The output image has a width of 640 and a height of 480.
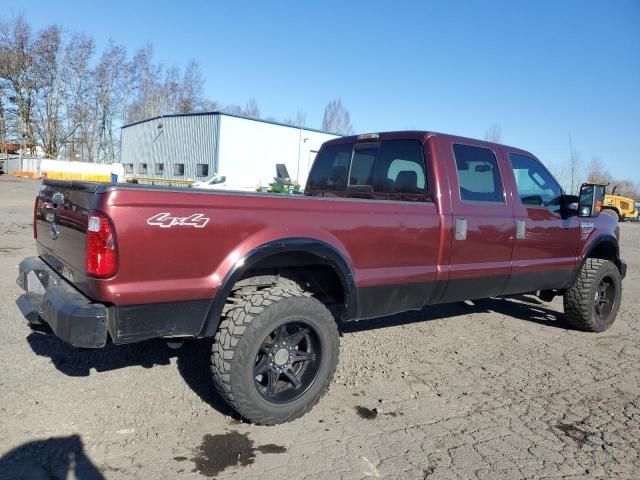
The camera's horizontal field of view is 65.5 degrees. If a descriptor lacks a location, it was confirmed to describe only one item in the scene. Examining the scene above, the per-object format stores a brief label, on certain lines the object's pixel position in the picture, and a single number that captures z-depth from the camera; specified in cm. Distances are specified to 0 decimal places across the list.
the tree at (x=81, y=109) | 5228
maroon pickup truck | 262
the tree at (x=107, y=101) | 5353
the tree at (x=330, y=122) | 7350
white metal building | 2956
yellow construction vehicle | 3531
